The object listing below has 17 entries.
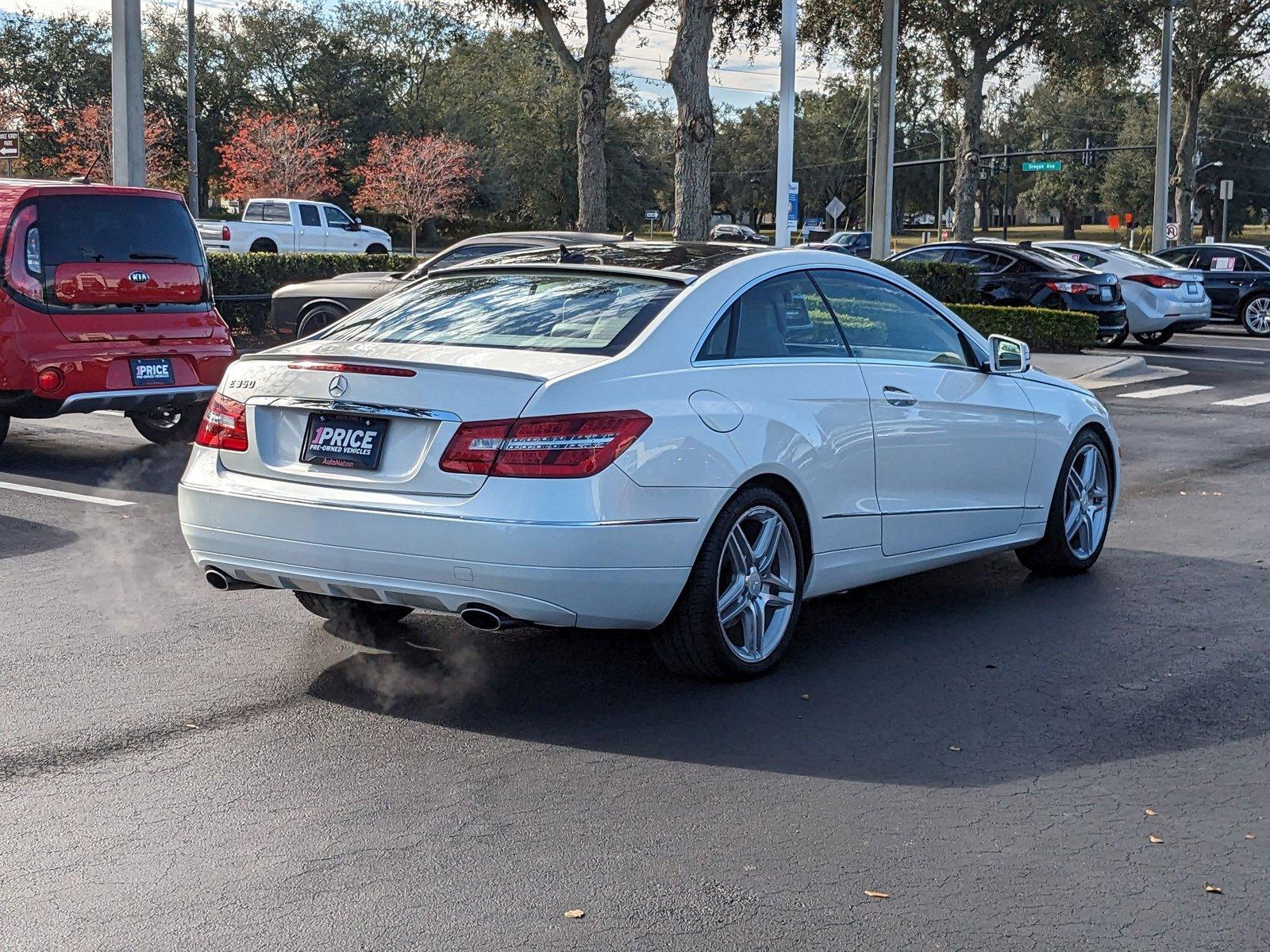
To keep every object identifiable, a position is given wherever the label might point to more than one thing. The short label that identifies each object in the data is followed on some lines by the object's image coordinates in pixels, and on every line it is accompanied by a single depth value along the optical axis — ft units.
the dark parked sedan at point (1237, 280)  90.22
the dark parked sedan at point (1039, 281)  74.18
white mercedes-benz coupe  16.48
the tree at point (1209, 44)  155.43
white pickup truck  127.24
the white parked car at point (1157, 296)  77.87
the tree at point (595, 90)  86.84
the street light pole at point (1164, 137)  122.52
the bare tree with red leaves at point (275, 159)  170.09
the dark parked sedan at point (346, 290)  52.85
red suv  33.06
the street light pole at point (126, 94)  52.80
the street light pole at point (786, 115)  70.64
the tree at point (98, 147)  164.25
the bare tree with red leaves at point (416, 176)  178.19
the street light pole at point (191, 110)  137.90
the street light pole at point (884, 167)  83.35
